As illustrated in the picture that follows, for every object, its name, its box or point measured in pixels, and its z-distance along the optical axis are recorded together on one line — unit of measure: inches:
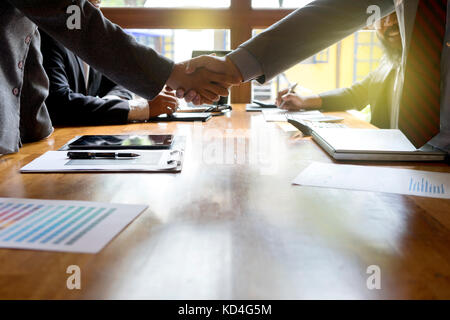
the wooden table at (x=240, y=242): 15.6
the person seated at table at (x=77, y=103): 60.2
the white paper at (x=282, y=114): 66.2
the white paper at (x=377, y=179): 28.3
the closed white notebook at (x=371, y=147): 36.9
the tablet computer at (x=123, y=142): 41.0
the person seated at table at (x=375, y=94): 78.3
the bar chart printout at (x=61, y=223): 19.2
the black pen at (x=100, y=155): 37.2
